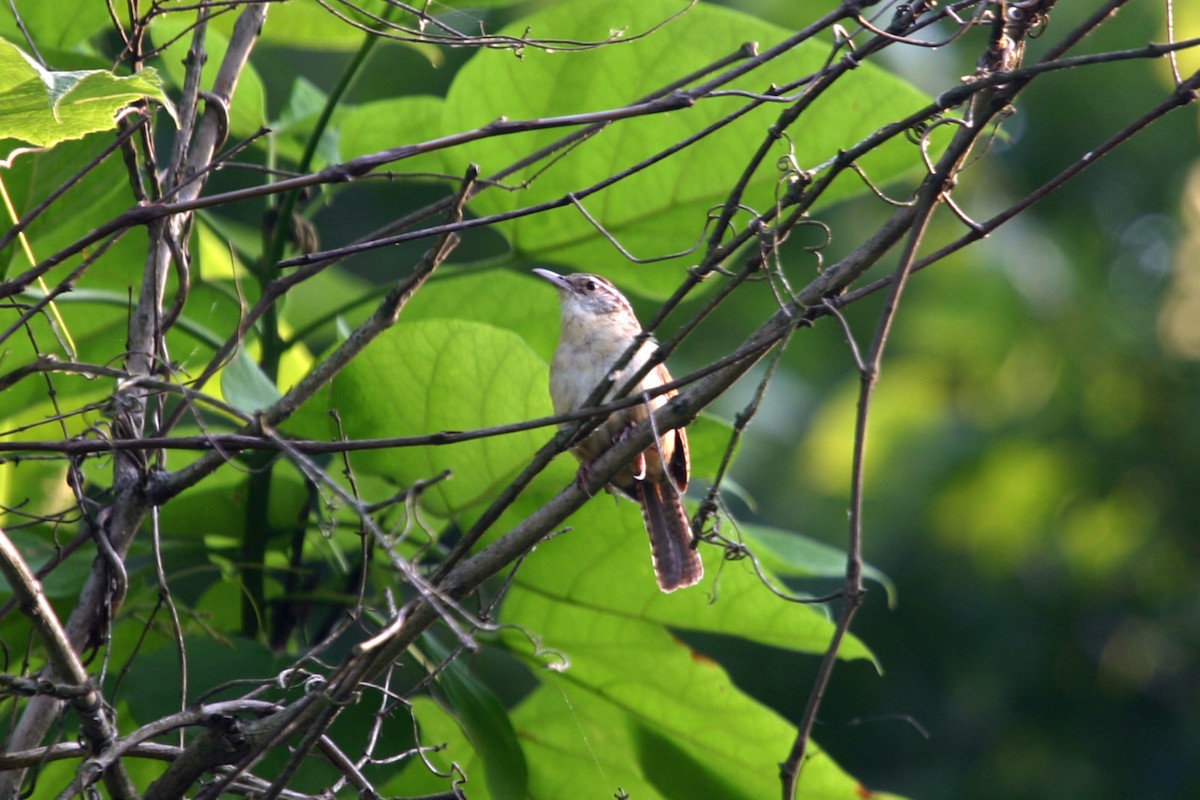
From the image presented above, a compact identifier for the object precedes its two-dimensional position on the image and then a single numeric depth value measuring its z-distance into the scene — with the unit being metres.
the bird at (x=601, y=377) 6.96
